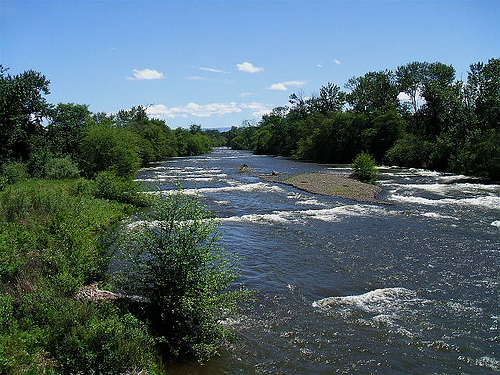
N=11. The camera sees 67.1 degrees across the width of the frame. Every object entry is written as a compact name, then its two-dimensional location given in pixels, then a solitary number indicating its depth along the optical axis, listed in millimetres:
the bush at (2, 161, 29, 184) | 30312
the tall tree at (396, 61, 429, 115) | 78125
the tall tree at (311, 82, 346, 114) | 115625
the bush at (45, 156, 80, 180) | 33550
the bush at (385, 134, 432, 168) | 58188
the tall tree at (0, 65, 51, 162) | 34344
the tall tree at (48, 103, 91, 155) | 38906
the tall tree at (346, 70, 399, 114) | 89500
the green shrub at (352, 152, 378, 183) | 41562
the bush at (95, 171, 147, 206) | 27734
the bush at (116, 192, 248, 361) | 8914
